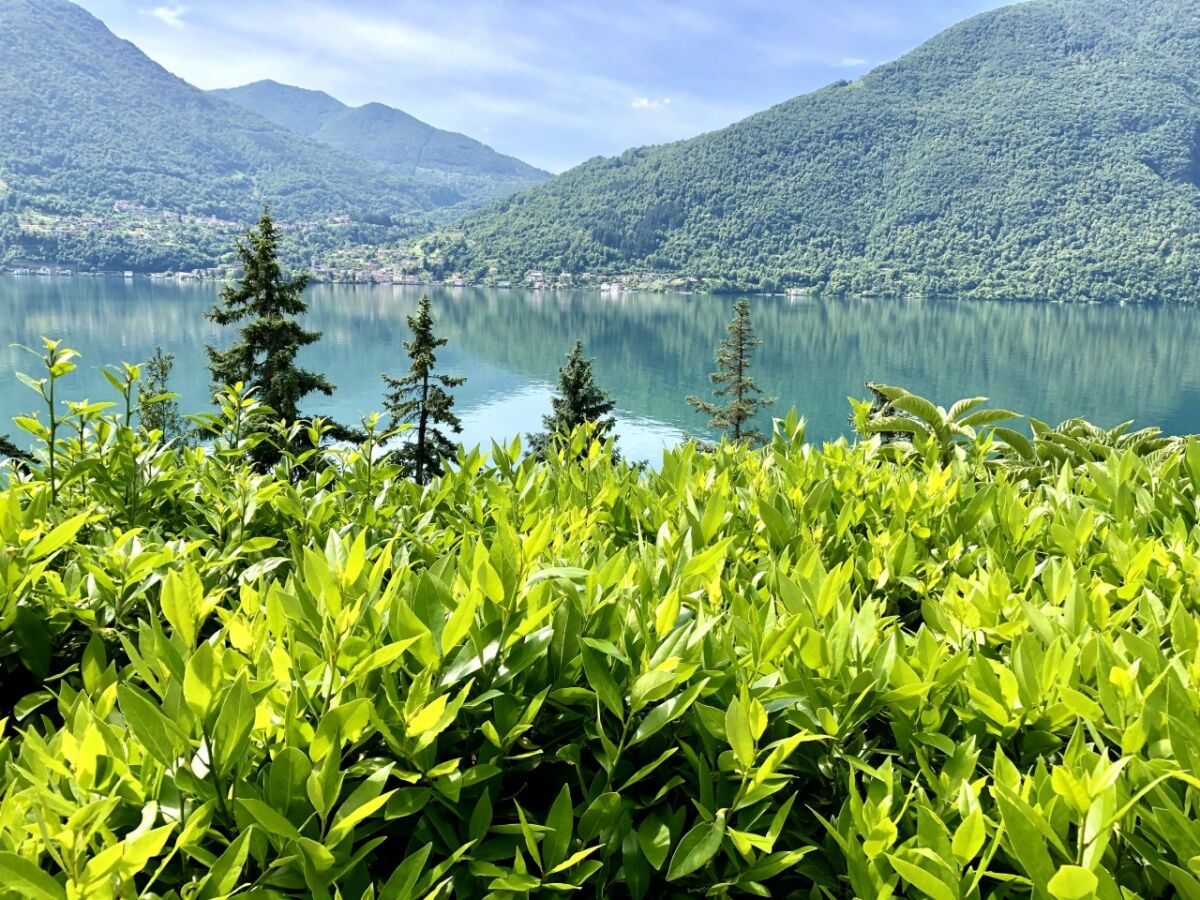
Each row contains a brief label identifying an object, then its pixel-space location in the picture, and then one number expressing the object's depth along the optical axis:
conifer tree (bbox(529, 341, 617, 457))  30.14
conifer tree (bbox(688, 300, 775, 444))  34.91
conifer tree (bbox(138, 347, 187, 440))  32.46
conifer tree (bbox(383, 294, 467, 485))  26.45
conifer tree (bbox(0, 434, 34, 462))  13.86
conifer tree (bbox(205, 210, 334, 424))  22.61
